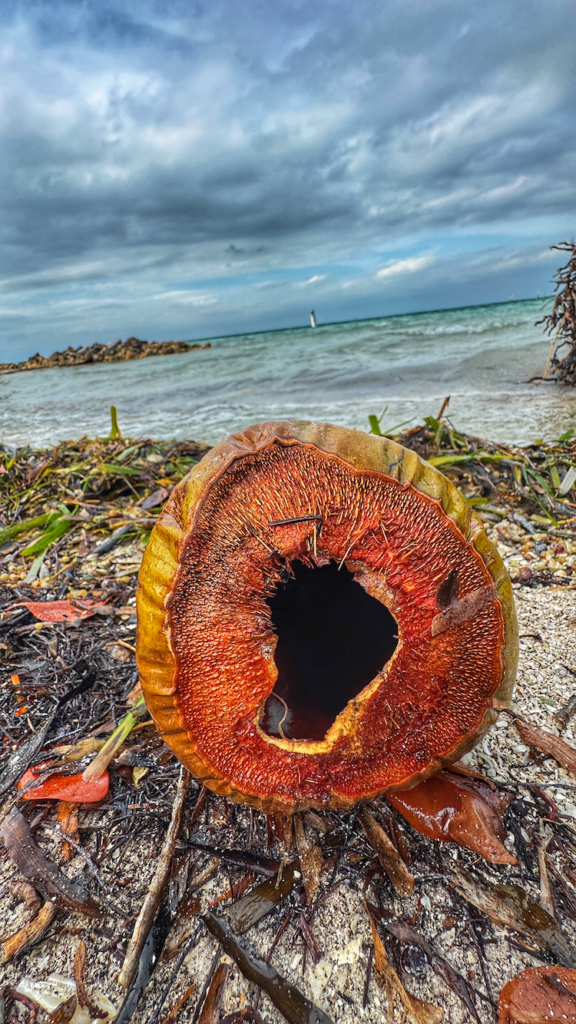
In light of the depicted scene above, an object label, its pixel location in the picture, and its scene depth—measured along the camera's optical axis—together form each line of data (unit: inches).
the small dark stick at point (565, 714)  9.6
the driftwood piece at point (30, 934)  6.7
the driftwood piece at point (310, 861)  7.2
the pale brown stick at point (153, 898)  6.3
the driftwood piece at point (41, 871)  7.2
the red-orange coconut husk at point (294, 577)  6.1
